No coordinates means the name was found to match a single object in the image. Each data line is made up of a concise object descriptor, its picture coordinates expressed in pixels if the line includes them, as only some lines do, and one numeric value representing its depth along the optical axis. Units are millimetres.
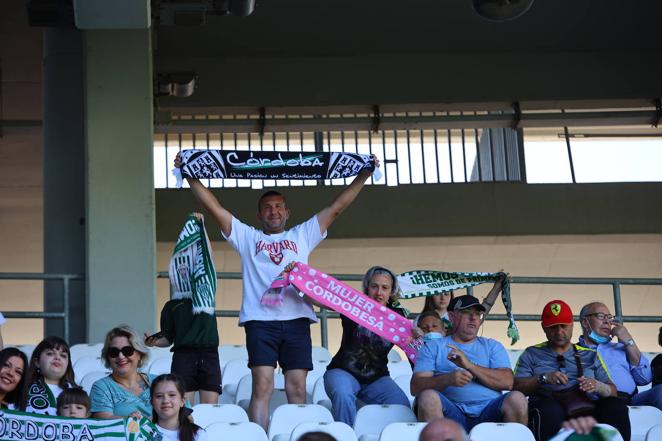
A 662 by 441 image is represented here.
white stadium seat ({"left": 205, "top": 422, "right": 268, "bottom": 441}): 10102
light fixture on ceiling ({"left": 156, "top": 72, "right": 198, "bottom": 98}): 22469
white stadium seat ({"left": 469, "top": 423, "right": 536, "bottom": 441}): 10312
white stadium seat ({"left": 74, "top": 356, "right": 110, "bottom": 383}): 13750
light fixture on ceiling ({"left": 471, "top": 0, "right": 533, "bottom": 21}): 16094
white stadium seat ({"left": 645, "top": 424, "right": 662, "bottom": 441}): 10516
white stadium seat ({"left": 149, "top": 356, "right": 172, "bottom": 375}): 13812
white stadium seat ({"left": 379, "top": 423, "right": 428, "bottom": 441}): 9922
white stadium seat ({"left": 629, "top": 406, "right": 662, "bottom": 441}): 11750
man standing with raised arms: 11875
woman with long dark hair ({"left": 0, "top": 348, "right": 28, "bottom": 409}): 10391
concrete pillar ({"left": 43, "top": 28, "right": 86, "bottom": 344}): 18359
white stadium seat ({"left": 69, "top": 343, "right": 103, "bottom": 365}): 15012
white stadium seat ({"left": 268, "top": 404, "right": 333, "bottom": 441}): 10805
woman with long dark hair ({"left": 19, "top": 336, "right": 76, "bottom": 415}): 10492
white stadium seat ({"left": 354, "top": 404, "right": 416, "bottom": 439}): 11180
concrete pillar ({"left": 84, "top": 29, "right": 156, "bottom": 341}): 17078
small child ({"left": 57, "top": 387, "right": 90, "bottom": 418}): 10016
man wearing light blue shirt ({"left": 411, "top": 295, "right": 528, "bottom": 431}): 11156
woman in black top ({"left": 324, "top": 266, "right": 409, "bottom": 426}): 11867
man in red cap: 11195
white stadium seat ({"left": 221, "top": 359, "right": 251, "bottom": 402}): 13445
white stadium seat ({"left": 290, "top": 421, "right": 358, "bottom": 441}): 9758
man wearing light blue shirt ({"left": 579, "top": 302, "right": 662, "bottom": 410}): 12875
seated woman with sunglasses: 10523
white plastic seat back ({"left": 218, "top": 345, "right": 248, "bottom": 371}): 15570
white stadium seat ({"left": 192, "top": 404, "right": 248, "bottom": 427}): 11023
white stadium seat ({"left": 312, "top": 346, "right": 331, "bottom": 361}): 15552
